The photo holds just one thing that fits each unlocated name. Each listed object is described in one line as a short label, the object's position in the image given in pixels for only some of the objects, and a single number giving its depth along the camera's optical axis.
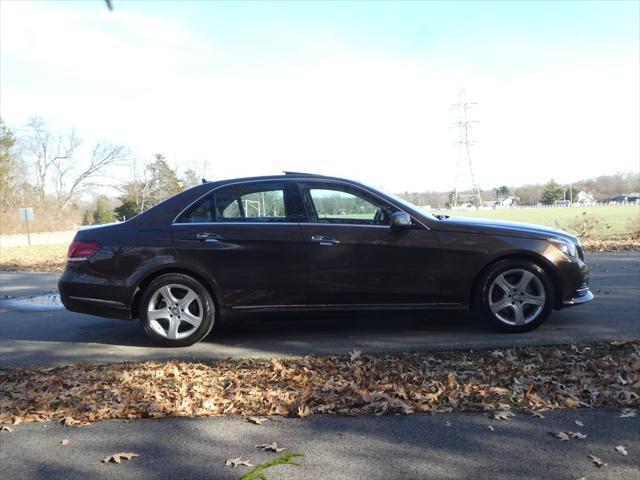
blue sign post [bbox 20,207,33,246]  30.68
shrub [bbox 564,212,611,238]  18.34
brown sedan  5.10
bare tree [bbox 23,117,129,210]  64.81
